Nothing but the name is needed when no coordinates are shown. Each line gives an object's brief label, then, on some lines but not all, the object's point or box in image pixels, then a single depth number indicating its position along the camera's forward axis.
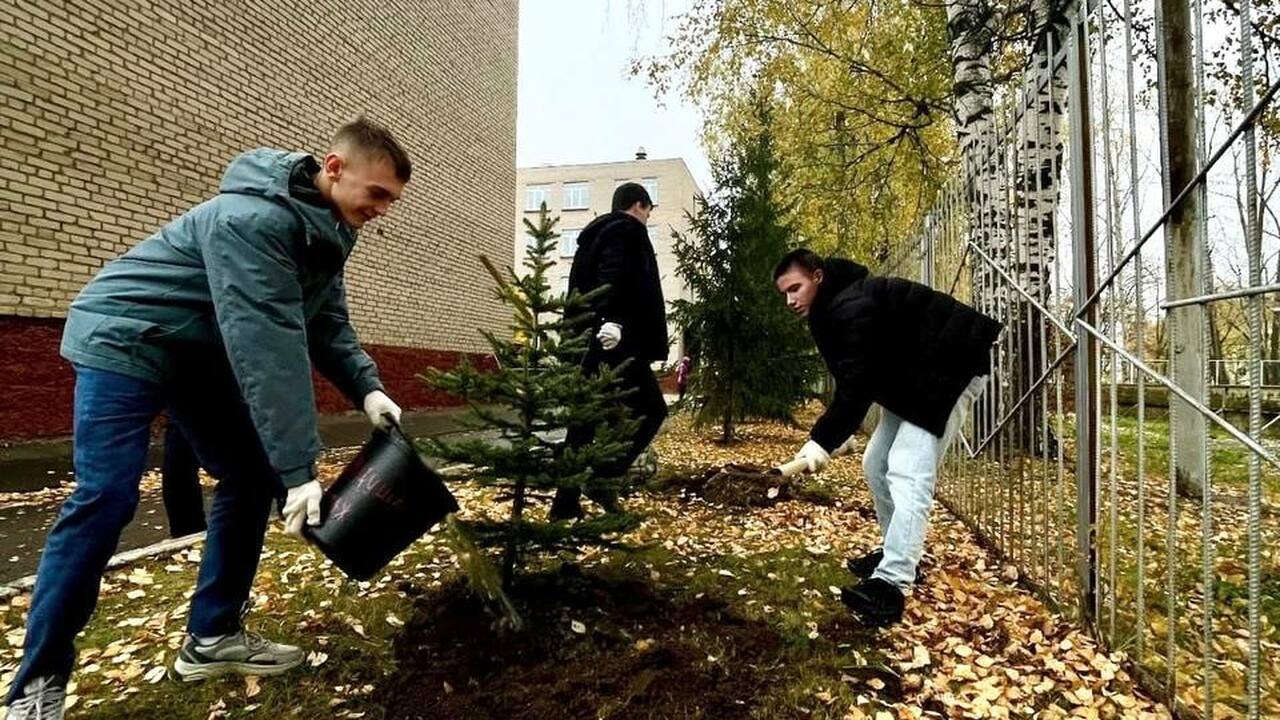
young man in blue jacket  1.73
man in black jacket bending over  2.63
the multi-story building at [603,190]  33.50
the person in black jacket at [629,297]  3.87
